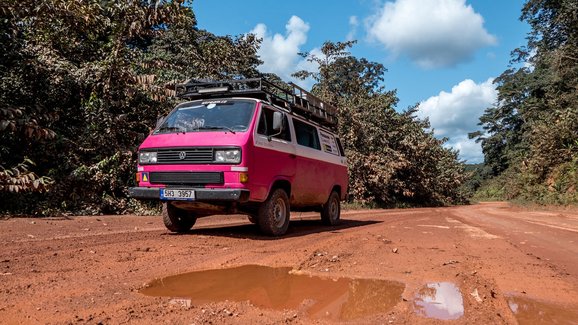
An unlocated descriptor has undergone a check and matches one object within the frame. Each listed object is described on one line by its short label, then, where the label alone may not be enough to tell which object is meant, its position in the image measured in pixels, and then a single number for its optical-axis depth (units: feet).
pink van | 19.90
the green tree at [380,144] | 66.90
